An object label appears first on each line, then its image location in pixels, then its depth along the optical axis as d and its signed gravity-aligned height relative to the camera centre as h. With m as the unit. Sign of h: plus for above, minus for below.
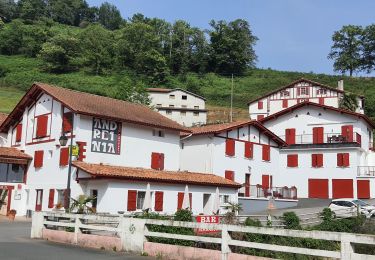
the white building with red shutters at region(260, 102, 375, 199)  43.66 +5.17
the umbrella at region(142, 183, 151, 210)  27.42 +0.03
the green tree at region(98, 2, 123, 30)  161.00 +62.91
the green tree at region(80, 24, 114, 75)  102.38 +32.84
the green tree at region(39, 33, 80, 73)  101.38 +30.47
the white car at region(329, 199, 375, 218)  29.20 -0.04
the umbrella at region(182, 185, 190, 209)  28.84 +0.11
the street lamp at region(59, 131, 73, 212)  21.62 +0.48
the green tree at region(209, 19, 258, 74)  109.38 +35.78
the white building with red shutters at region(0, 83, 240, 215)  30.28 +2.85
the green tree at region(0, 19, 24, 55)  116.94 +37.48
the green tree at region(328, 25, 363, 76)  100.50 +33.20
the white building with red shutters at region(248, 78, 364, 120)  64.31 +14.60
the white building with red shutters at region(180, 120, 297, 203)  39.06 +4.12
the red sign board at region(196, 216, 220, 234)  15.63 -0.54
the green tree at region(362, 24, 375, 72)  99.44 +33.02
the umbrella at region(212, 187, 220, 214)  32.18 +0.05
